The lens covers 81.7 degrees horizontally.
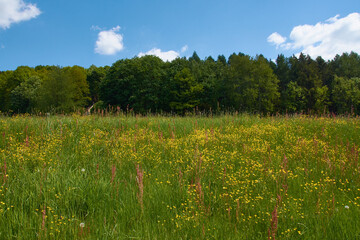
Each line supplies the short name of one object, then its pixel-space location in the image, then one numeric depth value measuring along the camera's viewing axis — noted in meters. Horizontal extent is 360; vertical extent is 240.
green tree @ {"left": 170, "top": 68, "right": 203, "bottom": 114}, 39.69
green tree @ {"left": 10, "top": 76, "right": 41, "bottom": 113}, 51.94
